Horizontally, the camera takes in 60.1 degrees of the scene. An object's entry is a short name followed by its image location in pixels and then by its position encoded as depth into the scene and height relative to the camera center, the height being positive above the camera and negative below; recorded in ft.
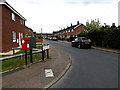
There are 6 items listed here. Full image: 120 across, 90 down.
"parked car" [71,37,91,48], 45.93 -0.58
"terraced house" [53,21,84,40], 136.02 +14.36
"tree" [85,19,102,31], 101.71 +16.76
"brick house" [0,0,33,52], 33.55 +5.64
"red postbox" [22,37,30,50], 18.99 -0.52
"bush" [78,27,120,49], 37.86 +1.65
